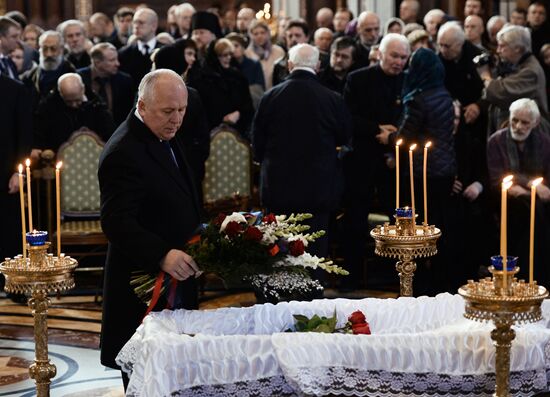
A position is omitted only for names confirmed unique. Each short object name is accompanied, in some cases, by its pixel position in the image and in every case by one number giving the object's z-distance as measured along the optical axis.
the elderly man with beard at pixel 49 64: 18.49
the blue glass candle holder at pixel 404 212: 9.85
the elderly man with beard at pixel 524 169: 14.87
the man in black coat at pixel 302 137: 13.74
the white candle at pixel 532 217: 7.35
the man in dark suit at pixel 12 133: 15.11
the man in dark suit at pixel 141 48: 19.81
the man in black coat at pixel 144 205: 8.61
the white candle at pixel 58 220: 9.13
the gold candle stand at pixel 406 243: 9.81
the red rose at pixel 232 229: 8.48
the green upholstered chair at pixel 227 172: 16.46
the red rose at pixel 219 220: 8.71
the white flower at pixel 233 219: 8.56
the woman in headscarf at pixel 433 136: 14.44
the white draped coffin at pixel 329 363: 7.82
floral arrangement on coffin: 8.64
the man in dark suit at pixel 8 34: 18.18
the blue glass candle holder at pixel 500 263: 7.13
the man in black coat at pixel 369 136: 15.40
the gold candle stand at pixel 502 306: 6.99
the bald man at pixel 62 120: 16.71
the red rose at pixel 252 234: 8.44
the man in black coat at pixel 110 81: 17.99
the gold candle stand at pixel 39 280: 8.74
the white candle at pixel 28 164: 9.23
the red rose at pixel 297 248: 8.57
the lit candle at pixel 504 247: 7.02
